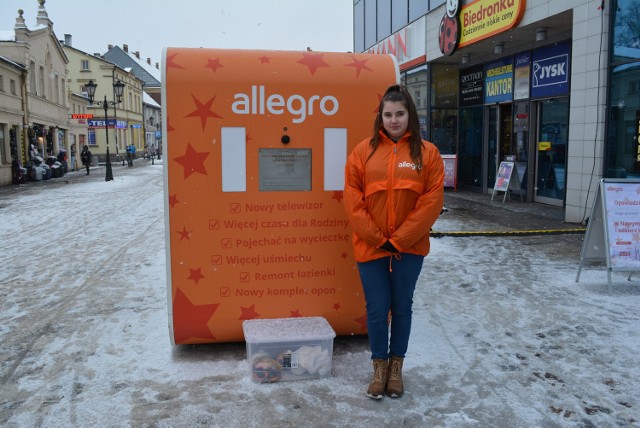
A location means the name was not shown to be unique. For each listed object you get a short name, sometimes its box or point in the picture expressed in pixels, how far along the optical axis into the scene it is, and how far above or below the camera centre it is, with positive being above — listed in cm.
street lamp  2522 +296
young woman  344 -38
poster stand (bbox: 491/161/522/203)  1434 -67
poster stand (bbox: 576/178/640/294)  599 -78
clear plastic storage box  378 -132
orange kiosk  404 -19
